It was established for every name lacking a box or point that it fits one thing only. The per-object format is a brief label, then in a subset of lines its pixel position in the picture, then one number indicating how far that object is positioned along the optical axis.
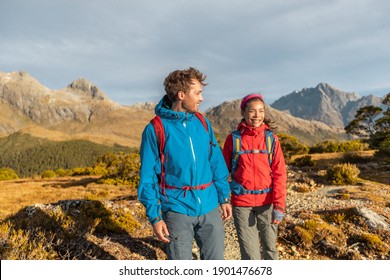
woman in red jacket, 3.81
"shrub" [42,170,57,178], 38.25
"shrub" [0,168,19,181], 40.61
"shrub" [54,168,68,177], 39.55
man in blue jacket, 2.85
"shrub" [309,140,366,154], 28.84
